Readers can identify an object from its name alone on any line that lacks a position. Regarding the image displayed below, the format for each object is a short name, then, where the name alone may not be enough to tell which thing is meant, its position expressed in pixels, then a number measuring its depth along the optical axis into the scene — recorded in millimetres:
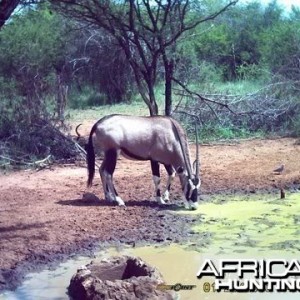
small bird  11301
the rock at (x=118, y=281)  5590
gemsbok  9203
